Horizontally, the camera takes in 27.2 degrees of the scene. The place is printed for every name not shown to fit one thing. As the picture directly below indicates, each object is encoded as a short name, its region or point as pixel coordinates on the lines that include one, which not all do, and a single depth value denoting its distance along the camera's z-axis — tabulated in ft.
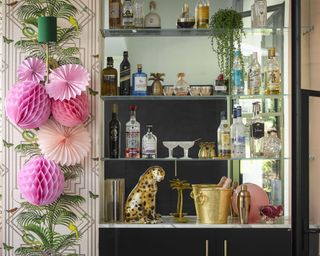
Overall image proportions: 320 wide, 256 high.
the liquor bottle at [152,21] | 15.31
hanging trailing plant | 15.21
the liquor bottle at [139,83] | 15.21
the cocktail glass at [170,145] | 15.46
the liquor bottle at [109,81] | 15.06
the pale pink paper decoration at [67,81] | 13.83
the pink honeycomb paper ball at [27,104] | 13.50
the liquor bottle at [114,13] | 15.18
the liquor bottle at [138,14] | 15.34
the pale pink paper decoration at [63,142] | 14.21
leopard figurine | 14.87
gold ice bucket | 14.64
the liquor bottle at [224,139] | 15.17
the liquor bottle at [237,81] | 15.21
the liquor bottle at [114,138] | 15.21
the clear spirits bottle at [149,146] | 15.24
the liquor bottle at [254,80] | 15.16
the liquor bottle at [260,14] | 15.22
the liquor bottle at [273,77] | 15.07
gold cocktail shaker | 14.56
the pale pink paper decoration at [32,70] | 14.17
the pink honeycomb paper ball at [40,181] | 13.57
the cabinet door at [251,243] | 14.42
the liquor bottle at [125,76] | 15.33
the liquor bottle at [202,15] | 15.33
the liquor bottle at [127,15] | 15.20
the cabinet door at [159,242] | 14.39
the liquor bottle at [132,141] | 15.24
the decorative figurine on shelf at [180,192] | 15.08
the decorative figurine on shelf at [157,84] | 15.31
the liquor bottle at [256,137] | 15.24
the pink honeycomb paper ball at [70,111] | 13.85
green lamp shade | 13.80
